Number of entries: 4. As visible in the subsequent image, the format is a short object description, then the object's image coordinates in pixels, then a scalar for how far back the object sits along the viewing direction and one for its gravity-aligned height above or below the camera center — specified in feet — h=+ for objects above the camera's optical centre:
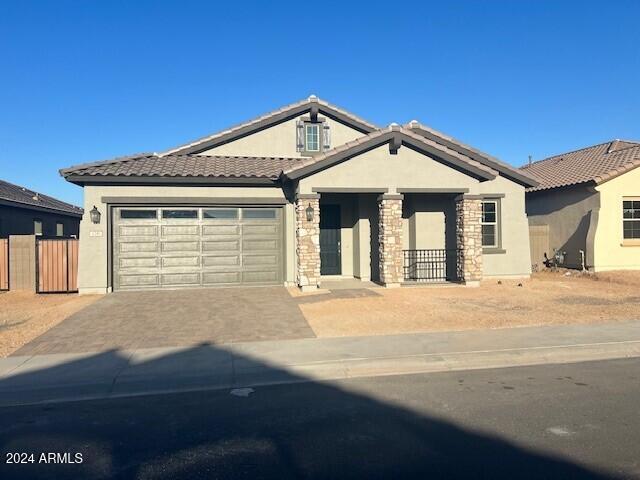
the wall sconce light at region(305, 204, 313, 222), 46.50 +3.49
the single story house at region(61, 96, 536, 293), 47.19 +3.15
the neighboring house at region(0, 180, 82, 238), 73.92 +6.54
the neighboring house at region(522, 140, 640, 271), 60.34 +4.14
